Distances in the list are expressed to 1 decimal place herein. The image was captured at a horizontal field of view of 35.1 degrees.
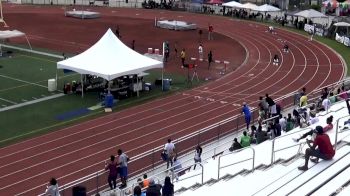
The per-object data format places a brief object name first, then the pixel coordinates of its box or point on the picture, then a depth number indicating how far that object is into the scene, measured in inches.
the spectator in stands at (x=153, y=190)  509.7
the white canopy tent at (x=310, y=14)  2197.3
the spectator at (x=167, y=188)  547.2
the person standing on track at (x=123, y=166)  697.0
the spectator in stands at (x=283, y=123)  822.5
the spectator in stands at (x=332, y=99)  917.2
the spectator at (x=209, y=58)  1491.1
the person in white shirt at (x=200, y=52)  1555.1
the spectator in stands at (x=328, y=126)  637.2
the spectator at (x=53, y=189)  593.3
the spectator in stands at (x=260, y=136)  767.7
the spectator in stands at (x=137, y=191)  538.6
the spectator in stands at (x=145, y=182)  606.4
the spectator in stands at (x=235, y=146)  744.8
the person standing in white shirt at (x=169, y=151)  742.5
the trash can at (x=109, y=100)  1076.5
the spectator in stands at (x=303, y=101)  949.7
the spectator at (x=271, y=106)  922.1
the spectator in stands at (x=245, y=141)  736.3
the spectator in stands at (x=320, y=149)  524.4
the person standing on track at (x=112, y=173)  676.7
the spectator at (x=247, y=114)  904.3
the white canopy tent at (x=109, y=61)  1124.5
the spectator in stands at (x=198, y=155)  719.7
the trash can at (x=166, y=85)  1229.1
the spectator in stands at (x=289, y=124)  820.6
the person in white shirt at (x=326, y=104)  838.8
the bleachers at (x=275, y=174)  505.5
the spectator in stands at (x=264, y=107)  919.0
